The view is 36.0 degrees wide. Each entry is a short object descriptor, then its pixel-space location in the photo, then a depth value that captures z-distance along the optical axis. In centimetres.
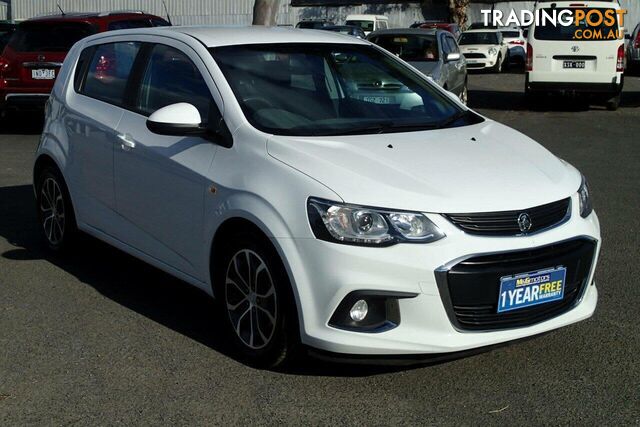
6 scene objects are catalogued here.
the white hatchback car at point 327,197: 434
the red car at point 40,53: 1466
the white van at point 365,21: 3968
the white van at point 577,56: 1794
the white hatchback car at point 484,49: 3070
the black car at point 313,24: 3771
